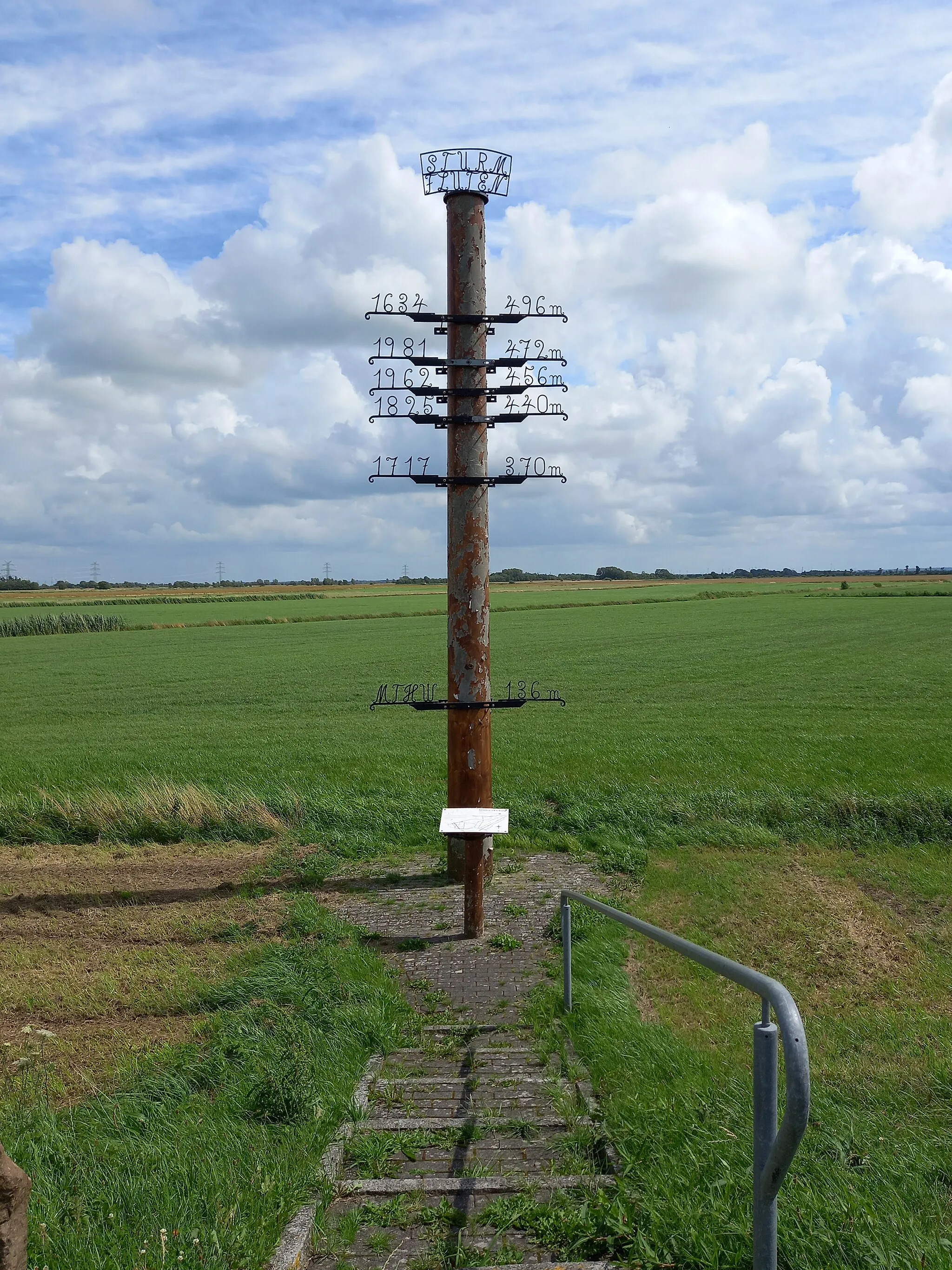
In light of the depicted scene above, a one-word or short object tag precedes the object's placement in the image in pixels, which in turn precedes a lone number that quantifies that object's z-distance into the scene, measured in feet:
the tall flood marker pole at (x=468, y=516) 35.47
